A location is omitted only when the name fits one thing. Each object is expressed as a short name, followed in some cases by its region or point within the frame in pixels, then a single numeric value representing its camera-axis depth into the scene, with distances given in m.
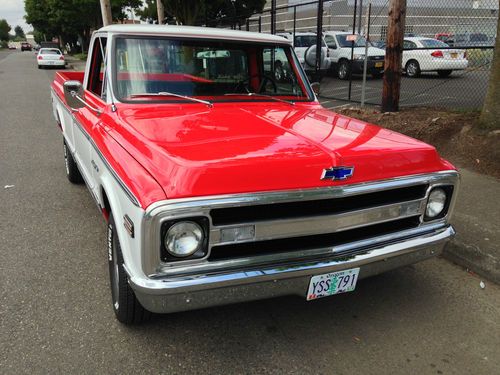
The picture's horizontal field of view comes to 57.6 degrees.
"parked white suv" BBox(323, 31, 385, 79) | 17.25
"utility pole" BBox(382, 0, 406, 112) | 7.66
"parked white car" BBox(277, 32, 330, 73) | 17.66
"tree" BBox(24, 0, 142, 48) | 36.75
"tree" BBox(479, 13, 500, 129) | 5.86
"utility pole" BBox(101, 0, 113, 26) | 17.52
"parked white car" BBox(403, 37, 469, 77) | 14.80
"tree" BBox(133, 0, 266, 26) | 18.41
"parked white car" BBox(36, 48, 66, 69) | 29.06
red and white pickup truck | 2.16
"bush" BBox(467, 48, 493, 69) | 10.74
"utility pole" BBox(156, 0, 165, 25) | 18.91
